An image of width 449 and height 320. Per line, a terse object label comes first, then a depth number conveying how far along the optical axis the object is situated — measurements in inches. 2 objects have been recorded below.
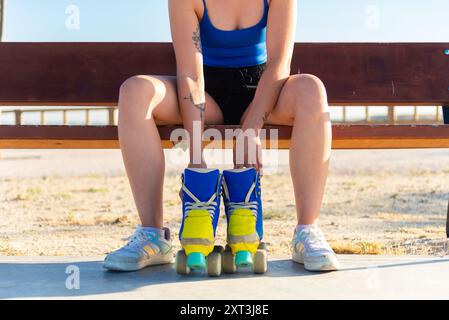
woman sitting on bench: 160.8
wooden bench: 244.3
